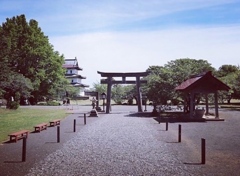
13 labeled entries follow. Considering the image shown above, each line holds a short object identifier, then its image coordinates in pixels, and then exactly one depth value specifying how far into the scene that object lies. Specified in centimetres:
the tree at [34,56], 4347
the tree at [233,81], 4109
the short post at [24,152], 879
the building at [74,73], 8312
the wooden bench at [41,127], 1597
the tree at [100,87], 6625
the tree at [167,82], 2952
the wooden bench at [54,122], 1885
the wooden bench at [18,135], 1236
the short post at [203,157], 852
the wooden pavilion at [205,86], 2334
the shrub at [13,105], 3175
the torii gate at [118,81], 3209
